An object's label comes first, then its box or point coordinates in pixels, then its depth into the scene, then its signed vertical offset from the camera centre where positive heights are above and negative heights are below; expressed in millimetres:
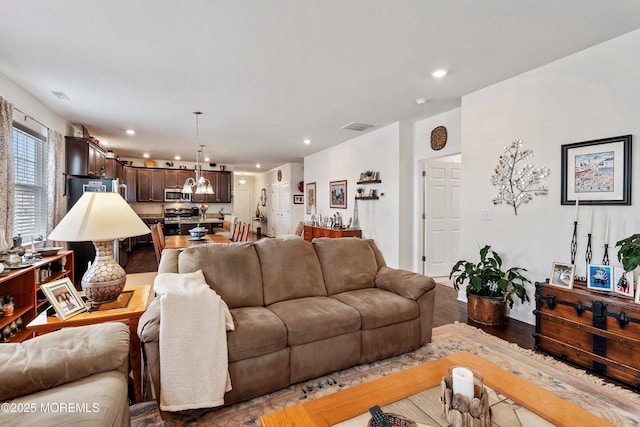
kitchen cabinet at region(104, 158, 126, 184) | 6344 +928
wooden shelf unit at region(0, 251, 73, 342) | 2641 -823
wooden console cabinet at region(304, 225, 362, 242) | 6074 -475
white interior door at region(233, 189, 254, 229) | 13367 +212
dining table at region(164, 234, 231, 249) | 4398 -500
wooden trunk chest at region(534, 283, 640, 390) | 2107 -912
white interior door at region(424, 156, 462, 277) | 5148 -91
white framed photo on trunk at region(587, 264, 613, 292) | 2391 -532
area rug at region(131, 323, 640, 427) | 1777 -1222
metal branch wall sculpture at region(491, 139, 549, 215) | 3150 +364
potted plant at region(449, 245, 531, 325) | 3143 -837
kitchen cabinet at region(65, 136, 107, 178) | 4840 +867
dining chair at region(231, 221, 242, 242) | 5177 -382
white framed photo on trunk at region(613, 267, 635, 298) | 2294 -548
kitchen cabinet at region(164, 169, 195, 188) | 9295 +1004
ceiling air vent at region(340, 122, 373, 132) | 5305 +1527
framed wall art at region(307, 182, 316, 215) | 8273 +341
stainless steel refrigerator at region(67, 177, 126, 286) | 4812 +195
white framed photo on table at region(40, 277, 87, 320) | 1705 -534
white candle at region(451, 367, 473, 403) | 1141 -659
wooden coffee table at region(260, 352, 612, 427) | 1178 -815
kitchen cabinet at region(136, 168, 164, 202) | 8977 +741
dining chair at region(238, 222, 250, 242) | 5031 -395
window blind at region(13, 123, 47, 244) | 3660 +323
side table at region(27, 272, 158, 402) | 1688 -650
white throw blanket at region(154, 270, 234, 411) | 1694 -822
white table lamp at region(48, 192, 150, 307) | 1734 -130
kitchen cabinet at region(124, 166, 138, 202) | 8758 +801
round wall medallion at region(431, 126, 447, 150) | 4598 +1146
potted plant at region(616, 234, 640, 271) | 2086 -291
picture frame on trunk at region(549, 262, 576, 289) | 2552 -550
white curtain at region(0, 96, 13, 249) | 2977 +391
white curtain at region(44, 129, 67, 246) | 4258 +442
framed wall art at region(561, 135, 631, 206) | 2521 +357
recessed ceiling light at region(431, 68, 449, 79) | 3150 +1477
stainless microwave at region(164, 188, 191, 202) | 9305 +449
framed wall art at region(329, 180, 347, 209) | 6812 +386
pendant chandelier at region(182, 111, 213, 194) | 5367 +413
